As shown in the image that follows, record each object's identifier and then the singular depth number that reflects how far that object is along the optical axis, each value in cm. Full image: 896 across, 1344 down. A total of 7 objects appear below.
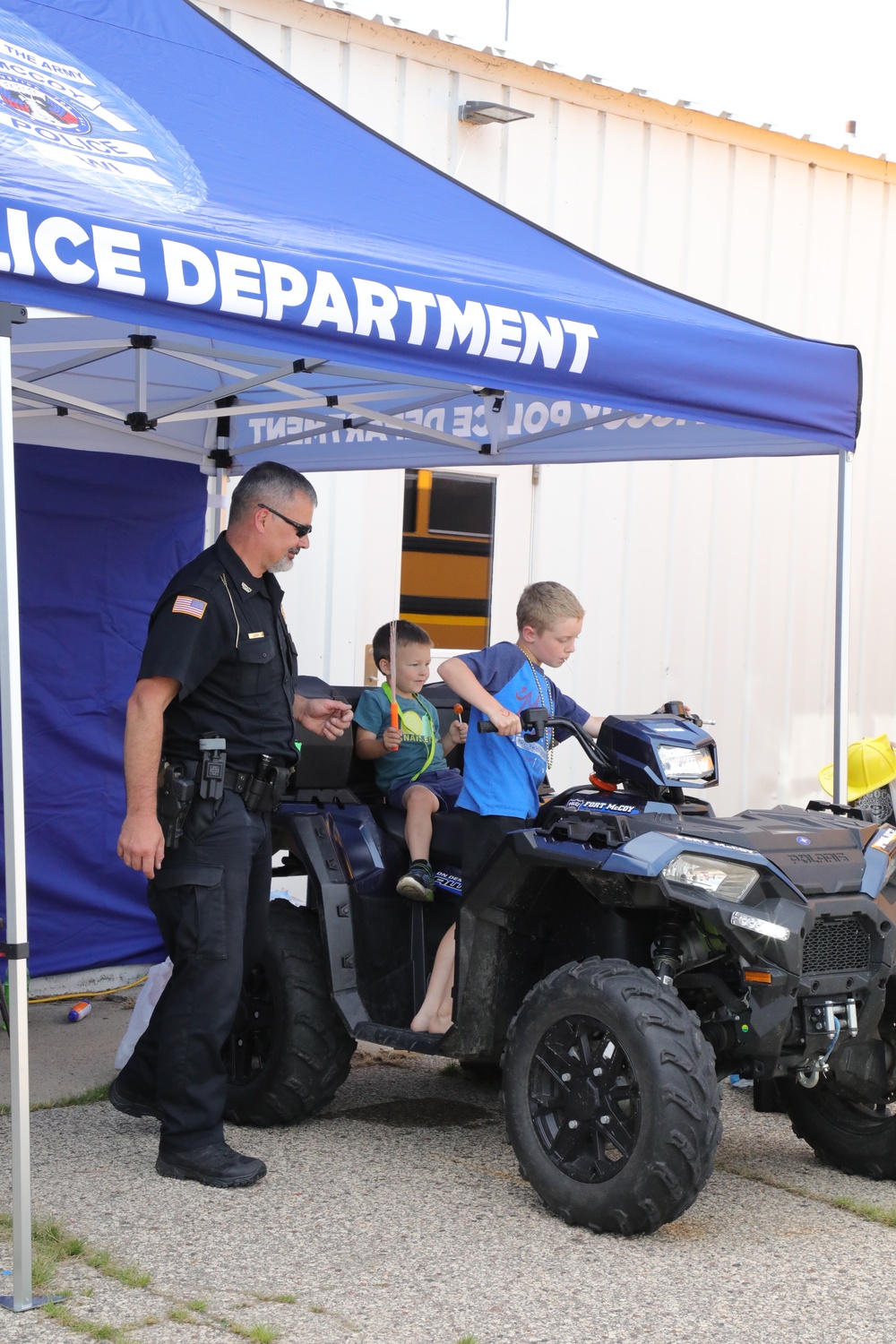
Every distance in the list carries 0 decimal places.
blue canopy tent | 346
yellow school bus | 762
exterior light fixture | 744
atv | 380
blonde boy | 449
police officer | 417
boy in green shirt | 511
